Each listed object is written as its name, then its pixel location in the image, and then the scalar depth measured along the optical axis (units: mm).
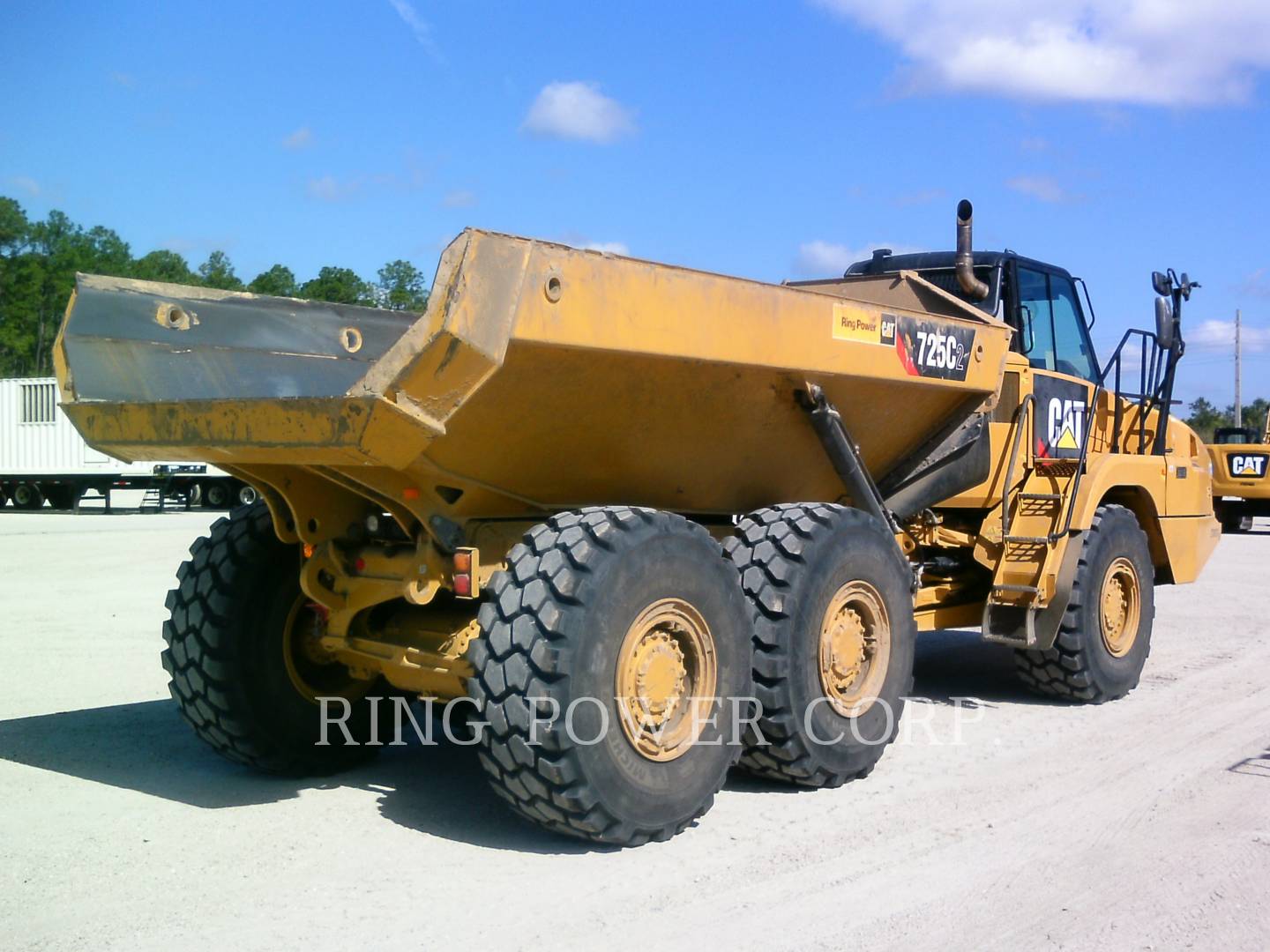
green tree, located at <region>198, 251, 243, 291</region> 65875
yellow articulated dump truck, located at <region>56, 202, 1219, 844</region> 4426
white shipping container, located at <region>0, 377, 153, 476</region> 30094
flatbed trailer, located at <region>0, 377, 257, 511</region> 30044
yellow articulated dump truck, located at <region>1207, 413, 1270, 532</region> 22562
